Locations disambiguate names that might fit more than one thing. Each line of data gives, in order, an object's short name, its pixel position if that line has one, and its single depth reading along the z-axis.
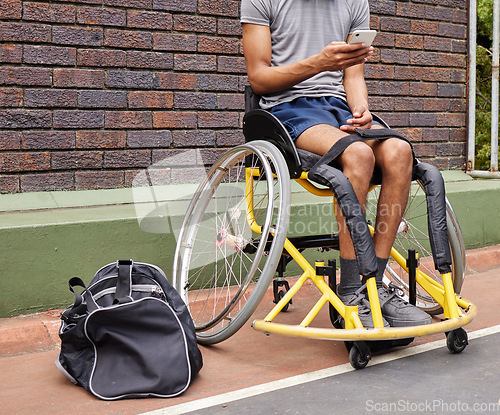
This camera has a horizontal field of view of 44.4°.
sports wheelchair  2.43
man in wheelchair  2.55
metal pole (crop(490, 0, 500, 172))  5.44
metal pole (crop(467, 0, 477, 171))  5.64
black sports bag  2.30
